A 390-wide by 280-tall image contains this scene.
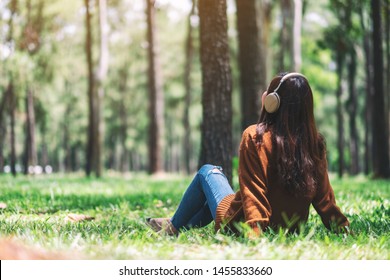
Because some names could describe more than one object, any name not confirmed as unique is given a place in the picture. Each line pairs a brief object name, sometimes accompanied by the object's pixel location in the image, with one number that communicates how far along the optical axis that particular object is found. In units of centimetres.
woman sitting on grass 442
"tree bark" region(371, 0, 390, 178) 1551
